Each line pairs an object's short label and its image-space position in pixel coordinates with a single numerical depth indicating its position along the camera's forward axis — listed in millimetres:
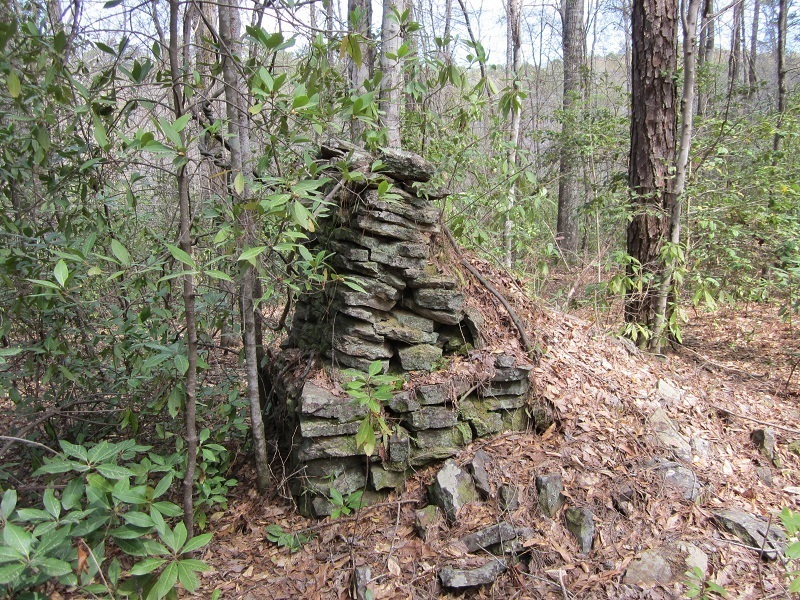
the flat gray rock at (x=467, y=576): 2889
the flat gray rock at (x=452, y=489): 3279
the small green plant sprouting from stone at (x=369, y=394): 2492
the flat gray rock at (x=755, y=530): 3172
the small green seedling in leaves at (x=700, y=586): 2834
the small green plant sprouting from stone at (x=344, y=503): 3293
